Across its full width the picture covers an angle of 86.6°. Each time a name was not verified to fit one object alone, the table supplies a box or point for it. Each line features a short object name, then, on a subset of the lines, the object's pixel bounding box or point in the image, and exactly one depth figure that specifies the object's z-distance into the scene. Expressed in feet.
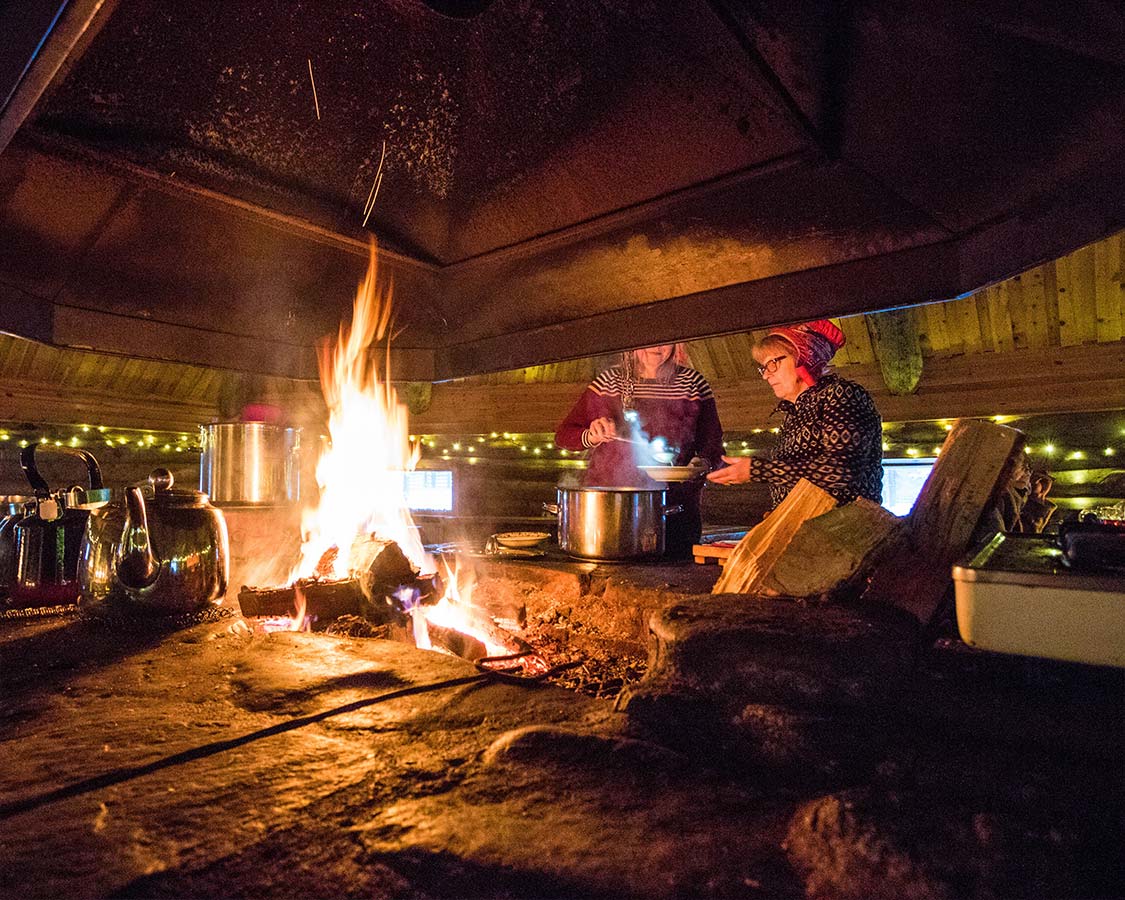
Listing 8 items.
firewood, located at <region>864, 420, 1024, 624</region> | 5.93
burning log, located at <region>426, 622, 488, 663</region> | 8.46
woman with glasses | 9.16
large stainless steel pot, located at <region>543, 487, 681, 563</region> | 10.03
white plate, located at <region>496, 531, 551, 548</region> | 12.05
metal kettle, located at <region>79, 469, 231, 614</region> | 7.43
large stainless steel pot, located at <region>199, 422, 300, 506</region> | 11.39
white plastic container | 3.67
